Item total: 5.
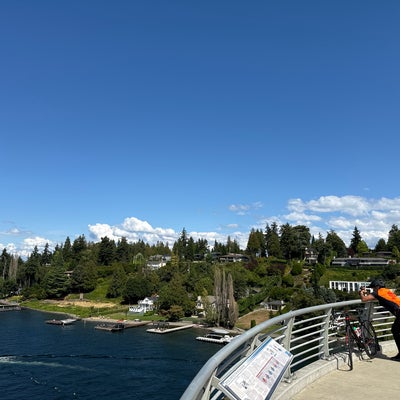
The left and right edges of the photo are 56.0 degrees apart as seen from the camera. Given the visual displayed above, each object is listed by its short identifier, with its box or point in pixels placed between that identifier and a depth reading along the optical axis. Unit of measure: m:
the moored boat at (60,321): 74.93
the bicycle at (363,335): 7.11
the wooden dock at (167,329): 67.12
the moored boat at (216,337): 57.59
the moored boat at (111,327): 70.12
